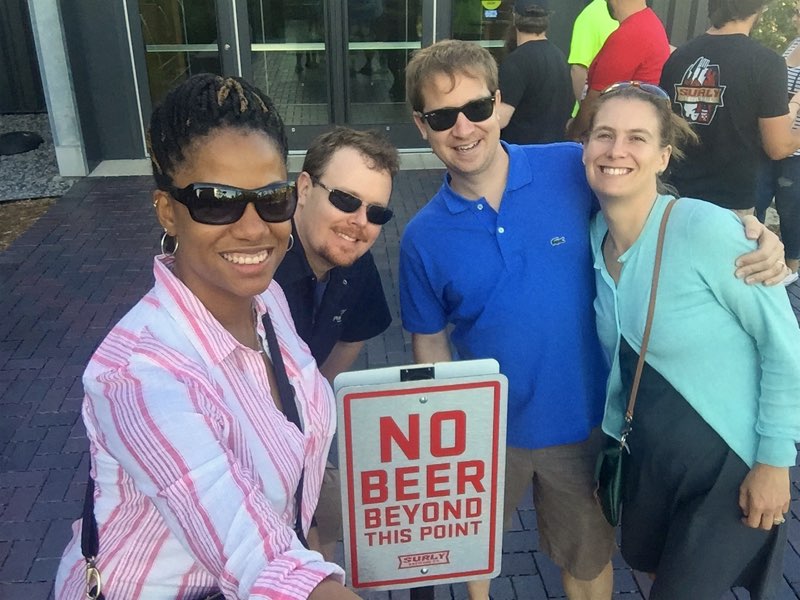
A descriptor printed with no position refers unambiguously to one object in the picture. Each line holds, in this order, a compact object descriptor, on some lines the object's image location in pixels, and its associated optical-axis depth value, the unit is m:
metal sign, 1.56
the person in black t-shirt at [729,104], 3.79
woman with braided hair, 1.17
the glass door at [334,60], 8.95
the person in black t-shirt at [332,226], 2.27
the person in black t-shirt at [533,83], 5.03
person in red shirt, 4.61
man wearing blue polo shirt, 2.31
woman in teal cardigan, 1.96
